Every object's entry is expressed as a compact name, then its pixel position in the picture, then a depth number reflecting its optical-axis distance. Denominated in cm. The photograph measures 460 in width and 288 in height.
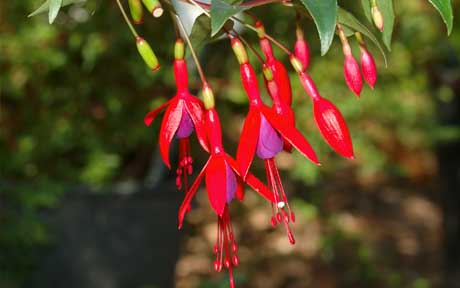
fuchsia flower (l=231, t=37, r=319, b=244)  32
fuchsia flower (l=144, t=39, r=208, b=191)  33
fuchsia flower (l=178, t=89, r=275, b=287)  32
